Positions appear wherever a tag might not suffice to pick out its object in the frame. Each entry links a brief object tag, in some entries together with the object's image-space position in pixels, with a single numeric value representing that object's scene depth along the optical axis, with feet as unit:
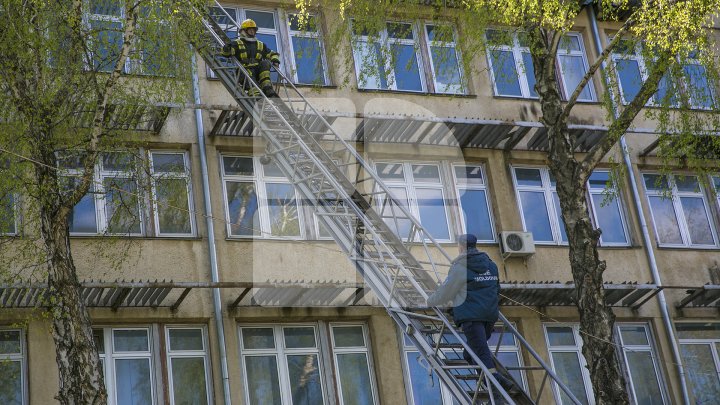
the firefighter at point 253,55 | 57.06
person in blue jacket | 43.50
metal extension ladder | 43.93
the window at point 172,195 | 57.41
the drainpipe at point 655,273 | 67.67
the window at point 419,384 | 61.05
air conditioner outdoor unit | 66.13
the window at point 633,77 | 78.12
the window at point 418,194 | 66.95
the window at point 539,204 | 69.41
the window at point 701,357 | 68.28
